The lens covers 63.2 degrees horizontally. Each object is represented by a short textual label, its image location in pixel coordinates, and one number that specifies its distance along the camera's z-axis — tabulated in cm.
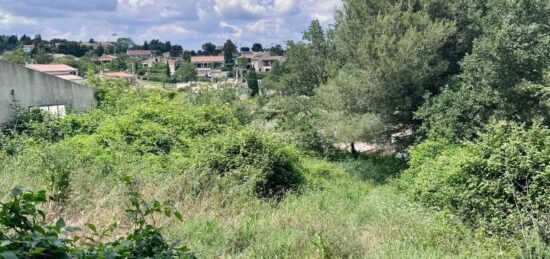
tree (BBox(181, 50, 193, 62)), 10544
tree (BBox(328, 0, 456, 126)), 1377
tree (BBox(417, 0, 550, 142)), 1205
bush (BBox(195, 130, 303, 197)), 920
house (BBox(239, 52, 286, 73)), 9266
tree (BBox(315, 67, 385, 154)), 1537
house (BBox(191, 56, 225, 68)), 10138
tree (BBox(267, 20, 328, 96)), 2634
